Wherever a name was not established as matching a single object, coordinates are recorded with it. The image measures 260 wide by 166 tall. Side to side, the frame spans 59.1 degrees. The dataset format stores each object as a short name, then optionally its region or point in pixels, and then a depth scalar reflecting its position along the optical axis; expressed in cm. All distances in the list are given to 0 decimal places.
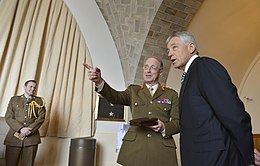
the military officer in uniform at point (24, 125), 254
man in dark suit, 87
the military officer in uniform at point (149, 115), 141
